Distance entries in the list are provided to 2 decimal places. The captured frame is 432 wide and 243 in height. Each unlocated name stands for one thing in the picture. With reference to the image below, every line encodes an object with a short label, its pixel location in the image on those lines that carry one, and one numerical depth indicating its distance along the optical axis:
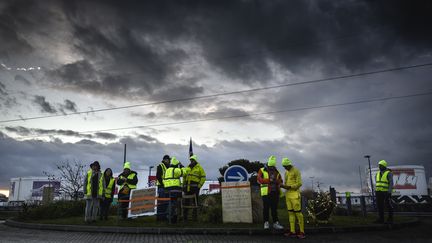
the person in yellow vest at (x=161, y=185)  12.09
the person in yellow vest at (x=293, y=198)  8.78
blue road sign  12.06
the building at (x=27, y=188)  66.94
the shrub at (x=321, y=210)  11.14
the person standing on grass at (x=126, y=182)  12.99
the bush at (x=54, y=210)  15.44
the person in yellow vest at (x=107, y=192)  13.23
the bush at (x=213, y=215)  11.75
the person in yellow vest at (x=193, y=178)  12.16
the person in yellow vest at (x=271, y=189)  9.63
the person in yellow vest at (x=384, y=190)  11.65
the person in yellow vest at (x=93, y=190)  12.38
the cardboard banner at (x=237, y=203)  11.37
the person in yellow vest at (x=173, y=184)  11.39
